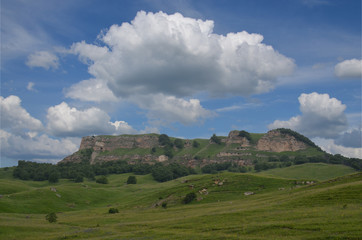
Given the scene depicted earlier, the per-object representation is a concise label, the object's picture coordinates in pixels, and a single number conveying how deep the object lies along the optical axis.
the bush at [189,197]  97.94
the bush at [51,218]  68.00
